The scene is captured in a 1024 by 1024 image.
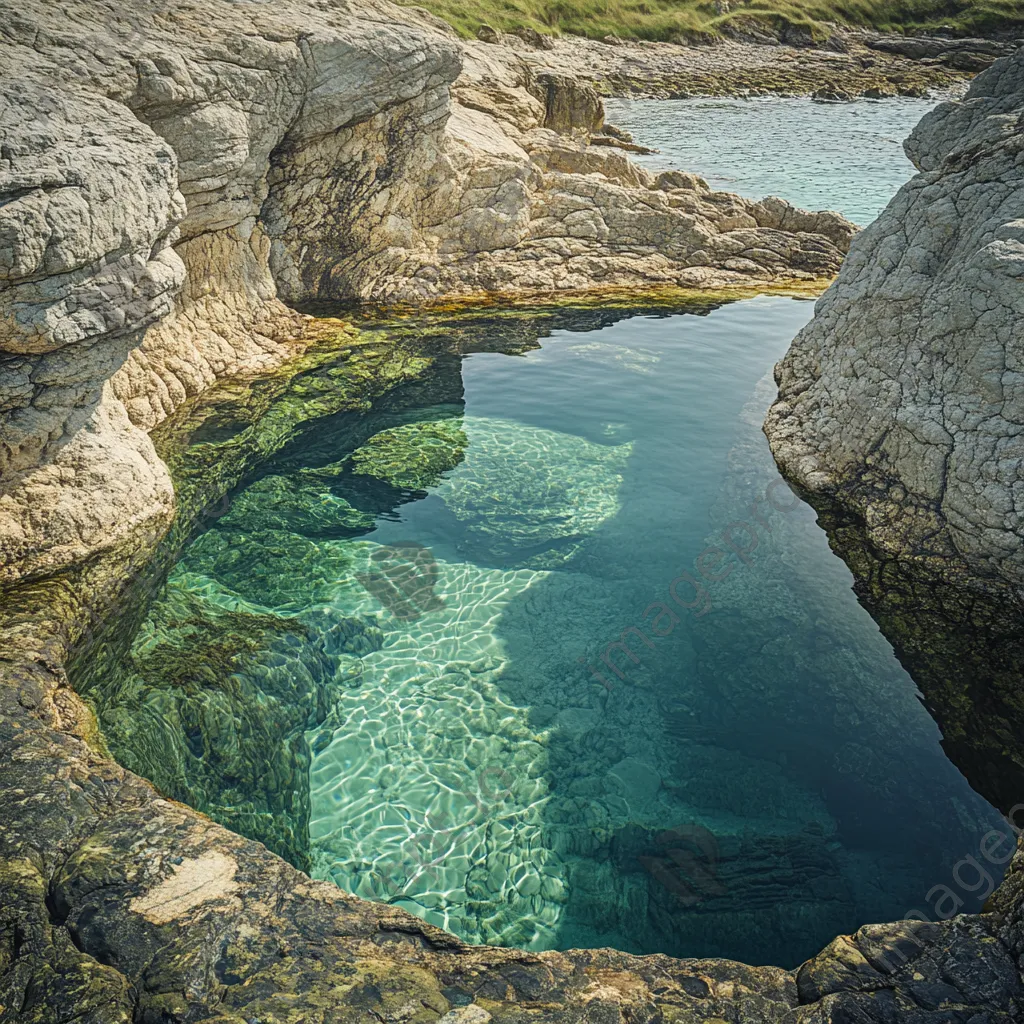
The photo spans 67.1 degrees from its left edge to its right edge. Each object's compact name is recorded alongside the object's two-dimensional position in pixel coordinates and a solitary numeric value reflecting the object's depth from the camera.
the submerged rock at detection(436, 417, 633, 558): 11.04
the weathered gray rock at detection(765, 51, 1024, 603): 8.84
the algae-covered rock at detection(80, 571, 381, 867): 6.95
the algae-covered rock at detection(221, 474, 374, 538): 10.77
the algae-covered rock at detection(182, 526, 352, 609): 9.60
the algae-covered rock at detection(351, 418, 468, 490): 12.14
